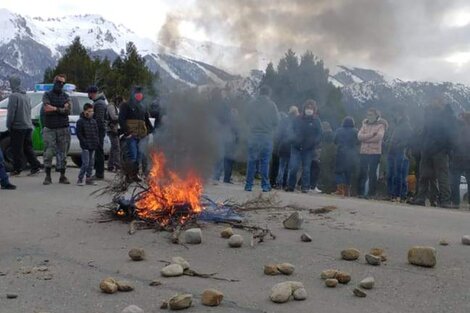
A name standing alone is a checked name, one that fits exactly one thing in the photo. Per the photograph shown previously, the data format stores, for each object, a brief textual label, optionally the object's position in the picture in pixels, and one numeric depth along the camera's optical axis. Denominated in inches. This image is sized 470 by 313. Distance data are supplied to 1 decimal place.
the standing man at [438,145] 397.7
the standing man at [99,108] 473.1
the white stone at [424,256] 197.8
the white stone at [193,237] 230.1
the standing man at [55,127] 412.8
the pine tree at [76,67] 1232.2
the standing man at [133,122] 438.3
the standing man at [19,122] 441.1
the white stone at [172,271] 186.7
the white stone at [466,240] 234.3
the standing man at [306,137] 462.6
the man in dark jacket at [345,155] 471.5
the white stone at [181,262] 192.7
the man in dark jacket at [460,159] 415.8
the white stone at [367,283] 175.3
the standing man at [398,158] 454.0
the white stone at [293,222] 258.5
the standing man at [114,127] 490.9
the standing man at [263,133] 423.8
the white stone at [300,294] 165.5
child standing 421.4
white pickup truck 498.6
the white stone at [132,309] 150.6
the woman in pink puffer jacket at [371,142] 447.5
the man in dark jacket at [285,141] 482.0
